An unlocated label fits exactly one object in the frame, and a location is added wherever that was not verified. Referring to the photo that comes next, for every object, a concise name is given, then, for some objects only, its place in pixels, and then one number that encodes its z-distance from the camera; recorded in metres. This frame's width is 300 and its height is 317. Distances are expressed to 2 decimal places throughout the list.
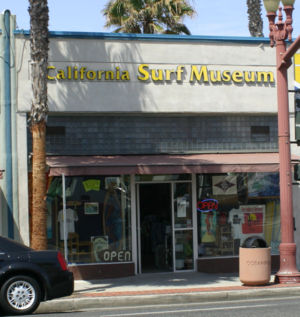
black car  11.26
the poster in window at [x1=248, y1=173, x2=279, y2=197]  17.55
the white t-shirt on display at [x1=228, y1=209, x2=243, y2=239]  17.53
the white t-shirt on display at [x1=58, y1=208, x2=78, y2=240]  16.55
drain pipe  16.08
